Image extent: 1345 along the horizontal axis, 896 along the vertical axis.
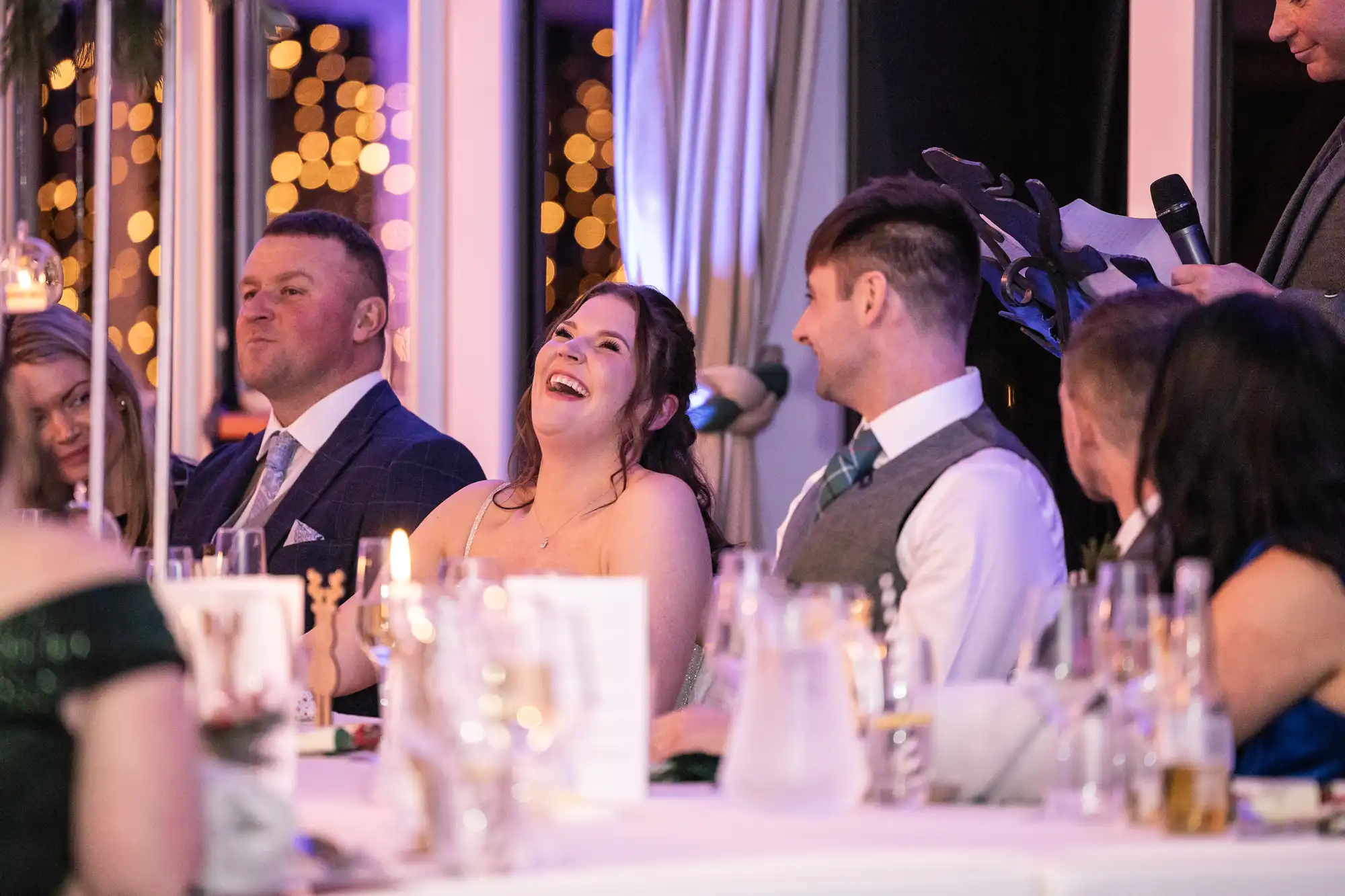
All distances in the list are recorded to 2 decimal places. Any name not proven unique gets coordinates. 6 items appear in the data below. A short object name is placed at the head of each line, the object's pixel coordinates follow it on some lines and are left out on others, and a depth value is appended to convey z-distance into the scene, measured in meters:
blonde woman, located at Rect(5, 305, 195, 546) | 8.13
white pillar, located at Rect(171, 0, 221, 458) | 13.20
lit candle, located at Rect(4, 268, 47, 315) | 8.05
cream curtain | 9.88
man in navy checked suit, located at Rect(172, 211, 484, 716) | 7.60
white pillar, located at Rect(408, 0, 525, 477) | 11.60
